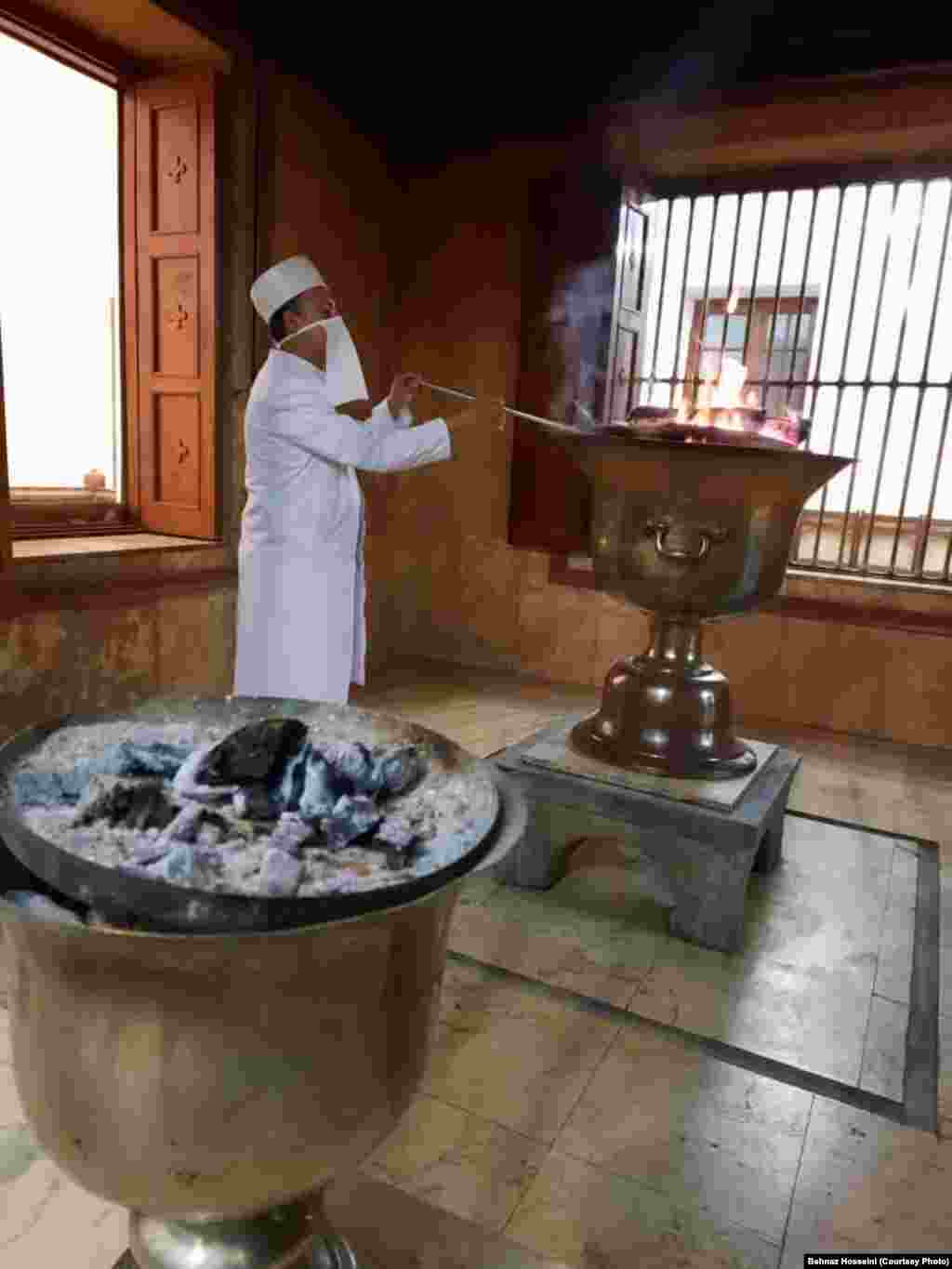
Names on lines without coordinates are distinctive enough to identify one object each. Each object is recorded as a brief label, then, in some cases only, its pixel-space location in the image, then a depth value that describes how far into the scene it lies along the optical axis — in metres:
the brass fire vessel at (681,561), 2.07
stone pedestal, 2.07
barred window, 4.15
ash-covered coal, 0.85
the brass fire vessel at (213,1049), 0.78
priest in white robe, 2.59
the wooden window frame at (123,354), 3.28
